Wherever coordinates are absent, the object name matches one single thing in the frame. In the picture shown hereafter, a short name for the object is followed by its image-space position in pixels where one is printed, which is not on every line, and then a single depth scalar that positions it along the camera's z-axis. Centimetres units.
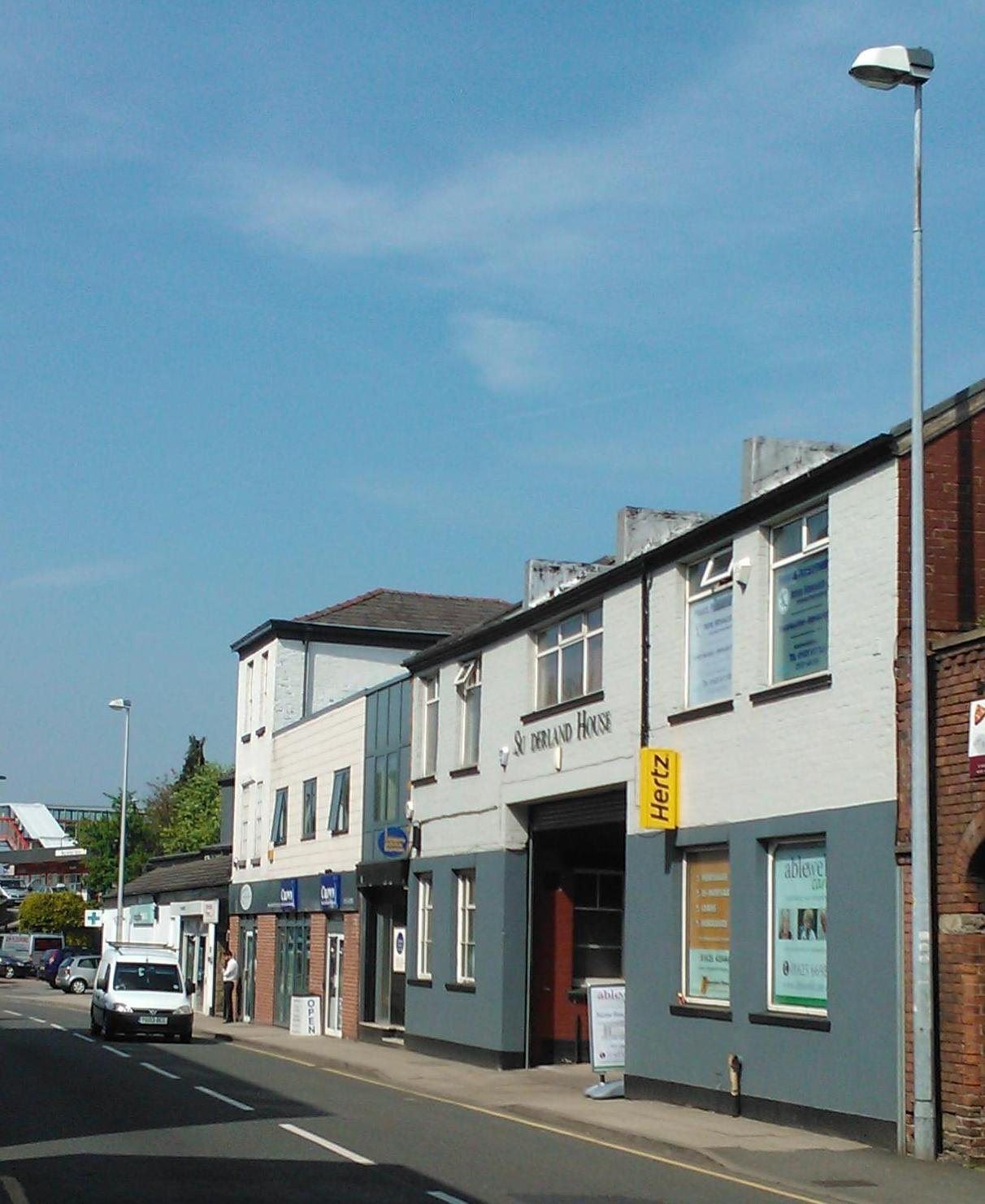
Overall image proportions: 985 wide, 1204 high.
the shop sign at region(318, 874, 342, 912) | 3766
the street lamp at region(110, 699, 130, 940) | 5538
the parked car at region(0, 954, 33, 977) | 8738
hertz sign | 2195
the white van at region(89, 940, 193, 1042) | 3409
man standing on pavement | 4391
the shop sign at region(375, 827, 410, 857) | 3284
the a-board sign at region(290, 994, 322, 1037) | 3825
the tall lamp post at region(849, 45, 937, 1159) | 1574
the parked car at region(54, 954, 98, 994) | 6981
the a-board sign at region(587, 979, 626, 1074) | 2364
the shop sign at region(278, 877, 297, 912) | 4153
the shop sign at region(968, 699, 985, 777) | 1586
